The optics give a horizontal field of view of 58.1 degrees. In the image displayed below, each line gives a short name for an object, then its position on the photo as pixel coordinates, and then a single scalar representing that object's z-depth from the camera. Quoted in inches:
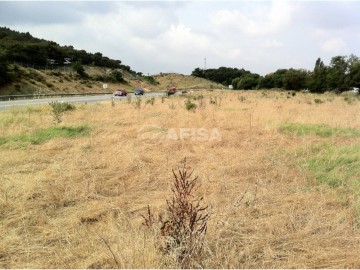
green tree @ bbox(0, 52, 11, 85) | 1440.7
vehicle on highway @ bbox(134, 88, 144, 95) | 1916.1
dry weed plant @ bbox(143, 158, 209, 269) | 123.1
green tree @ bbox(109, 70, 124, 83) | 2620.6
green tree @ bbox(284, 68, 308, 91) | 1988.2
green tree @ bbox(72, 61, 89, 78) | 2331.4
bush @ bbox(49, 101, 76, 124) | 512.3
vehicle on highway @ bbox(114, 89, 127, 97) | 1705.3
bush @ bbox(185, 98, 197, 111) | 635.3
